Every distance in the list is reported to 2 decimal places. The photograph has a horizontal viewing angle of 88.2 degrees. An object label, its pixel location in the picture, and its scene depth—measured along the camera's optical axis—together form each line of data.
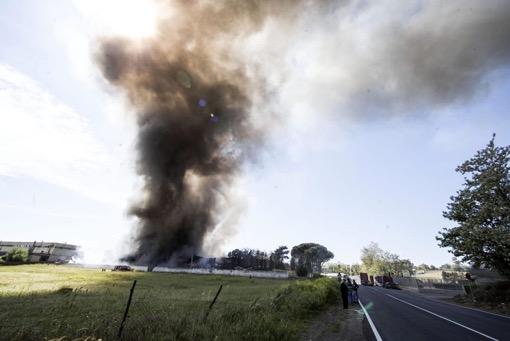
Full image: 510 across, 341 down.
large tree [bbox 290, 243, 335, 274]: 138.39
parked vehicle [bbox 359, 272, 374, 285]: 55.91
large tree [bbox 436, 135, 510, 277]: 18.05
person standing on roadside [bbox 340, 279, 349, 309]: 15.31
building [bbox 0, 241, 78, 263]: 107.35
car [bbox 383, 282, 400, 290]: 43.38
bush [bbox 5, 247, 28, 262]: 80.12
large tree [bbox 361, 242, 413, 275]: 83.31
